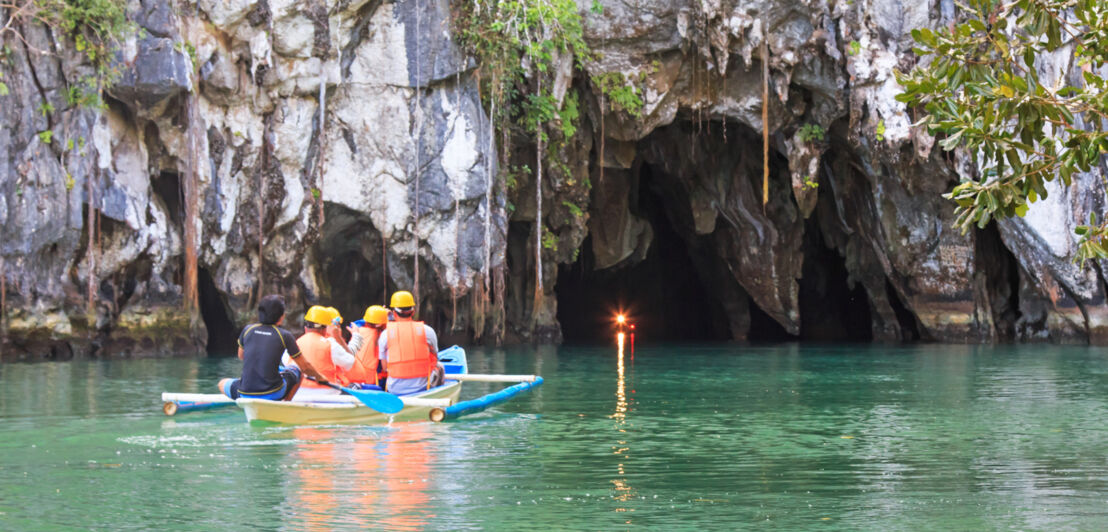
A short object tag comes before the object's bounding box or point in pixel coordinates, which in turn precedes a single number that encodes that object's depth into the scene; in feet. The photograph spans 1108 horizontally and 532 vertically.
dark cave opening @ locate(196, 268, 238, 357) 96.10
